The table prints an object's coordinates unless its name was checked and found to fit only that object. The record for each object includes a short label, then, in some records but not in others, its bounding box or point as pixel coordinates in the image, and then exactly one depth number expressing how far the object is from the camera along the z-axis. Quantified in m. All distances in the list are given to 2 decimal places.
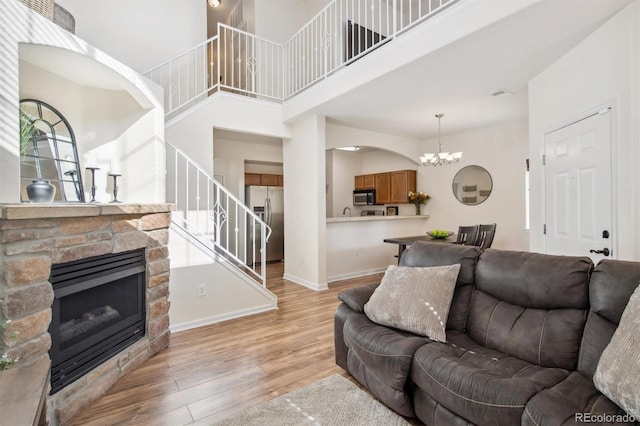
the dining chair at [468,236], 4.03
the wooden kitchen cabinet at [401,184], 6.47
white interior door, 2.45
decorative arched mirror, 2.51
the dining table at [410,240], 4.21
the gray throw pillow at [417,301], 1.90
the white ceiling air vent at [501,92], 3.64
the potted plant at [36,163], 1.94
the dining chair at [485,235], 4.07
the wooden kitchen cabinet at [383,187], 6.87
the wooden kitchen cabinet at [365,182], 7.33
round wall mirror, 5.44
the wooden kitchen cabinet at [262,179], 6.23
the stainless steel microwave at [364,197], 7.25
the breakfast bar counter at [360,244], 5.09
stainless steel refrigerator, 6.08
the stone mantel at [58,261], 1.57
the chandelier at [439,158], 4.59
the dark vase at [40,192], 1.93
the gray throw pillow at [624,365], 1.09
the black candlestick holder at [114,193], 2.55
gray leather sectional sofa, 1.29
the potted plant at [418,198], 6.26
